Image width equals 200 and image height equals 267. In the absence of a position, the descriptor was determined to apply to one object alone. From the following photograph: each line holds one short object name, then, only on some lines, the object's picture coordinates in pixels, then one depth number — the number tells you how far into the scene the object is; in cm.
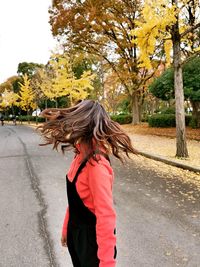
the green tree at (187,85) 1741
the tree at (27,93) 4769
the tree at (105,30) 2294
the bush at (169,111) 2677
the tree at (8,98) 5897
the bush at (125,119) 3183
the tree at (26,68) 5997
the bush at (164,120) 2208
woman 175
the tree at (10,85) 6378
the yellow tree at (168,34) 942
